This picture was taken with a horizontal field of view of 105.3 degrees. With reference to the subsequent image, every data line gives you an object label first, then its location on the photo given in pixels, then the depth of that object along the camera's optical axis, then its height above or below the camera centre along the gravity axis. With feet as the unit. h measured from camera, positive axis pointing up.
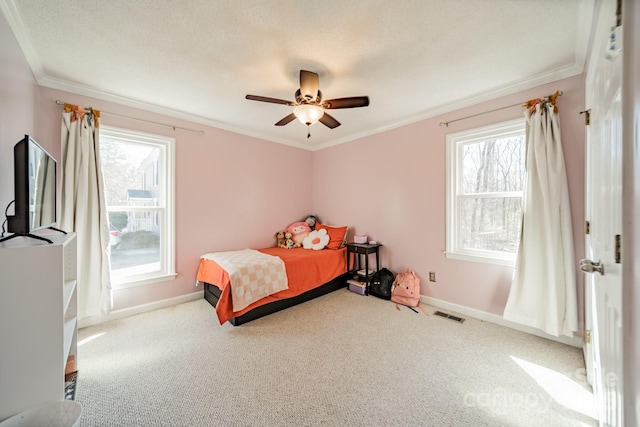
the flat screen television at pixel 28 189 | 3.86 +0.38
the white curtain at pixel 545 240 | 6.94 -0.81
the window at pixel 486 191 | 8.36 +0.74
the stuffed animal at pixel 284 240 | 13.01 -1.54
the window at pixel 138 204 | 9.14 +0.30
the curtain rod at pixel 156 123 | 7.85 +3.54
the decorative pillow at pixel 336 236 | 12.37 -1.26
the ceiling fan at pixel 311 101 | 6.77 +3.18
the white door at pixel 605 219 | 2.79 -0.10
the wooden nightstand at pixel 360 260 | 11.43 -2.49
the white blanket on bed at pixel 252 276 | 8.25 -2.31
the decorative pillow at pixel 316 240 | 12.36 -1.48
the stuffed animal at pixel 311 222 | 14.32 -0.62
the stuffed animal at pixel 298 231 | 13.21 -1.09
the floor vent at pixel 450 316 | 8.73 -3.86
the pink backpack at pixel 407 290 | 10.01 -3.26
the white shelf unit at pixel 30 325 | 3.42 -1.65
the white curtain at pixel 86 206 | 7.77 +0.17
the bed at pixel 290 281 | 8.38 -2.91
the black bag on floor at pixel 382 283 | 10.62 -3.19
